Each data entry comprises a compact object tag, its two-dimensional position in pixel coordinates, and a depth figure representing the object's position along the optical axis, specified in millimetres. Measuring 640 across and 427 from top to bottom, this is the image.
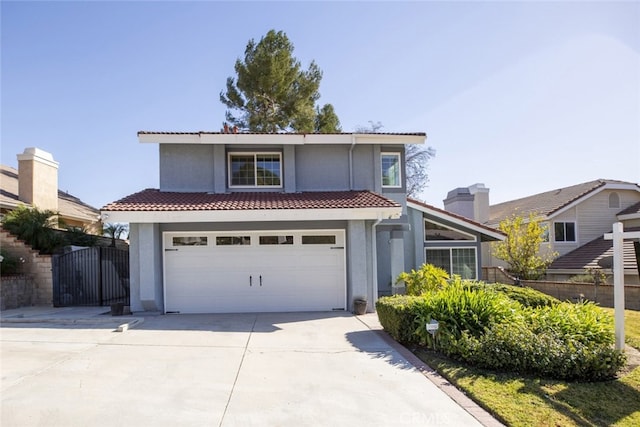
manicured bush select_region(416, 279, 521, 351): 7863
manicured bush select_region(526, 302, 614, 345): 7172
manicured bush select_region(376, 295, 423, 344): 8539
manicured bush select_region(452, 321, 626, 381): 6469
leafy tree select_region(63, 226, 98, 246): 15586
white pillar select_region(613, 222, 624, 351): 6974
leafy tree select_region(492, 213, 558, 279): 19625
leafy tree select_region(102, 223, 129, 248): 17842
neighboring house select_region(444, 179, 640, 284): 21173
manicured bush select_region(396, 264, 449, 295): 11867
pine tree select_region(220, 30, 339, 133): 23719
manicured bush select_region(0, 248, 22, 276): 13758
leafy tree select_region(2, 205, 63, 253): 14648
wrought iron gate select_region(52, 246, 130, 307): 14445
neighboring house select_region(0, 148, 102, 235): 17578
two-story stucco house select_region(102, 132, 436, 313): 12109
